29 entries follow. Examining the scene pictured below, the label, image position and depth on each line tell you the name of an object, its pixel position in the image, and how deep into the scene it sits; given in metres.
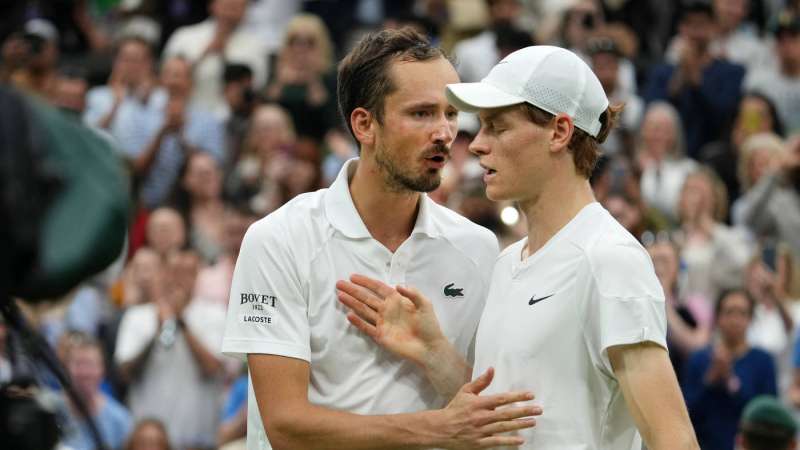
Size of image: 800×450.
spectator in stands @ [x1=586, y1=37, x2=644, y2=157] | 20.92
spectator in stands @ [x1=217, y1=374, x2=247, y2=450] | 16.94
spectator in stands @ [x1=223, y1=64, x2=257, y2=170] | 22.70
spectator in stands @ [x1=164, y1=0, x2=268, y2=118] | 23.72
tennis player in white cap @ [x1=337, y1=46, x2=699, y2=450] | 7.72
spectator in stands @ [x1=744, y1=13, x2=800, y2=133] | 22.56
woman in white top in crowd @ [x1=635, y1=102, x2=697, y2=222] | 19.95
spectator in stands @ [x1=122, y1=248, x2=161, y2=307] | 19.42
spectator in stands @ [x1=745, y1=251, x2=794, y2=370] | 17.44
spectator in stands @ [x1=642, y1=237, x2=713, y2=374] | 16.72
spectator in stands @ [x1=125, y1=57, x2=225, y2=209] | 22.09
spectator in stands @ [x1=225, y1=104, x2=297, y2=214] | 20.83
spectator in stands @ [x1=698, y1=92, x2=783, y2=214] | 20.95
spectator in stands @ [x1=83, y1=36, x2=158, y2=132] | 23.00
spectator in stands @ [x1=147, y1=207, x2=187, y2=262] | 20.19
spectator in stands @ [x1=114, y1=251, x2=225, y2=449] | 17.86
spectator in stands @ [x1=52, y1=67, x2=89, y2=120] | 22.72
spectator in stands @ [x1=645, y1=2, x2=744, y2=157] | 22.25
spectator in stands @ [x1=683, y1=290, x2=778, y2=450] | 16.11
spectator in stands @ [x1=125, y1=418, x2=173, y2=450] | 16.64
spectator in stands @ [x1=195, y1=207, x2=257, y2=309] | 19.03
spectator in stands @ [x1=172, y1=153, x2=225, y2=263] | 21.12
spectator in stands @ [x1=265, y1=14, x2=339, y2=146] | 22.53
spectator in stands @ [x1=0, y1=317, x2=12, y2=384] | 5.10
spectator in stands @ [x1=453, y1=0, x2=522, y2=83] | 22.87
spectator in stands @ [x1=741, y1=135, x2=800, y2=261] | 19.20
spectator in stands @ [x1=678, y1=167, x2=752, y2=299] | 18.27
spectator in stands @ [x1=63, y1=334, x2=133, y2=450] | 17.13
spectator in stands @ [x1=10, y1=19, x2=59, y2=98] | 20.58
